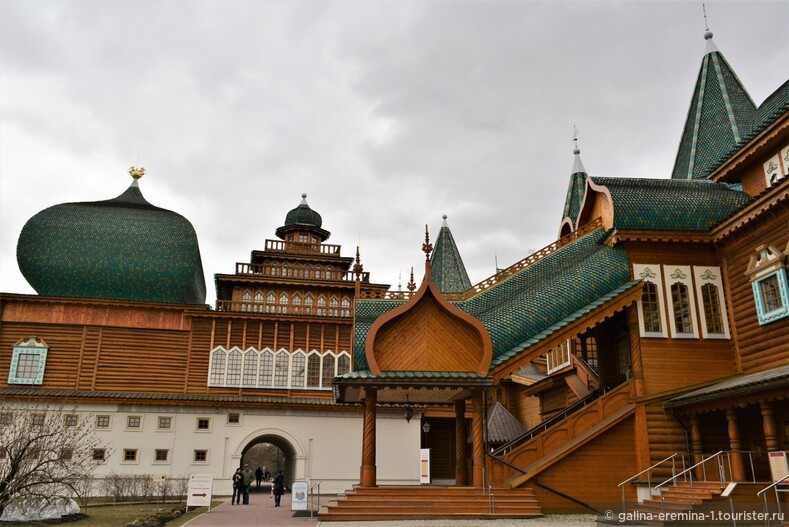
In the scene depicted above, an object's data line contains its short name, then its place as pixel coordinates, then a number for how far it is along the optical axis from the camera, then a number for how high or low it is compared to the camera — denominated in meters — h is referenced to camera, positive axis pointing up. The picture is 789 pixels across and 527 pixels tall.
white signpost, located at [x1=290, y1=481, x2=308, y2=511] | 17.73 -0.96
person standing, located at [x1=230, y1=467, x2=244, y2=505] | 23.91 -0.87
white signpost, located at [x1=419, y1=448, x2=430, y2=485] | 17.59 -0.14
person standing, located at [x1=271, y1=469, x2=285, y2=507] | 22.23 -0.90
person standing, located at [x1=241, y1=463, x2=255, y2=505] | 24.52 -0.81
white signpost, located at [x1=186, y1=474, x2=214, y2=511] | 18.98 -0.87
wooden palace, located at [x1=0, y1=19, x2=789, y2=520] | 16.08 +3.17
